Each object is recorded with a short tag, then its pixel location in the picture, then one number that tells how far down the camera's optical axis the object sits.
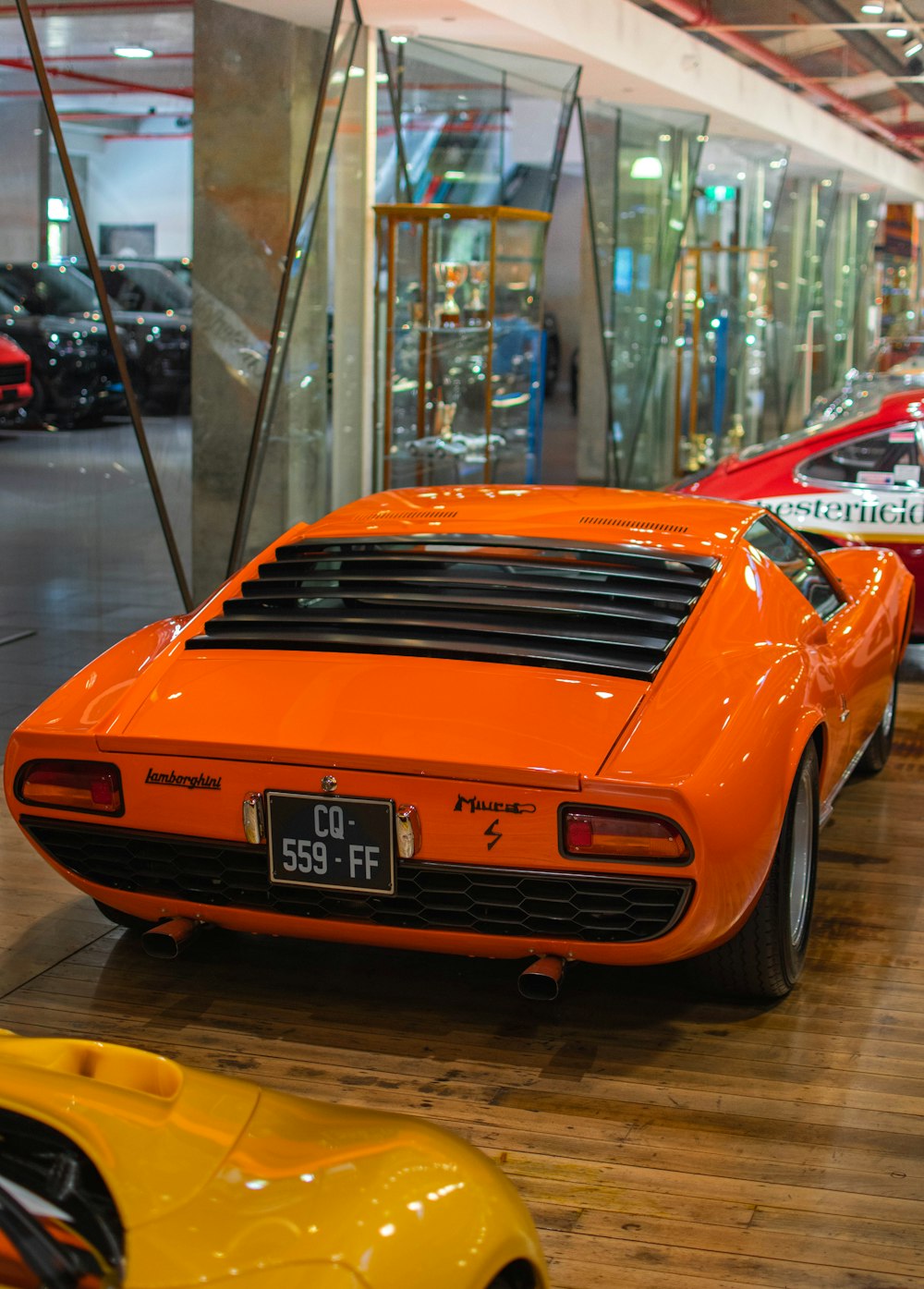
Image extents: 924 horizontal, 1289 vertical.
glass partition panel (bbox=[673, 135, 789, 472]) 15.64
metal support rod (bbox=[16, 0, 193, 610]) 6.09
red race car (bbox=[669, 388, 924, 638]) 6.80
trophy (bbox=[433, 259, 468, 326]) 8.89
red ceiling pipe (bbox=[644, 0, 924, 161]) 11.44
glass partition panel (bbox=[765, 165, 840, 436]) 20.14
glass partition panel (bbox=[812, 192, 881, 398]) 23.52
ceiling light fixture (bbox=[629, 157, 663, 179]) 13.16
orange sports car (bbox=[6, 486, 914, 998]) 2.90
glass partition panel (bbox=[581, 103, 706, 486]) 12.95
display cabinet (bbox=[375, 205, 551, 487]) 8.86
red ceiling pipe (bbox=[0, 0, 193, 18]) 6.00
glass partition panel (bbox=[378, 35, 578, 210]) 9.16
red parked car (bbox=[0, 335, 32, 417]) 6.05
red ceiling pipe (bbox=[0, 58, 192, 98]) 6.02
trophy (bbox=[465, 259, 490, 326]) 8.85
